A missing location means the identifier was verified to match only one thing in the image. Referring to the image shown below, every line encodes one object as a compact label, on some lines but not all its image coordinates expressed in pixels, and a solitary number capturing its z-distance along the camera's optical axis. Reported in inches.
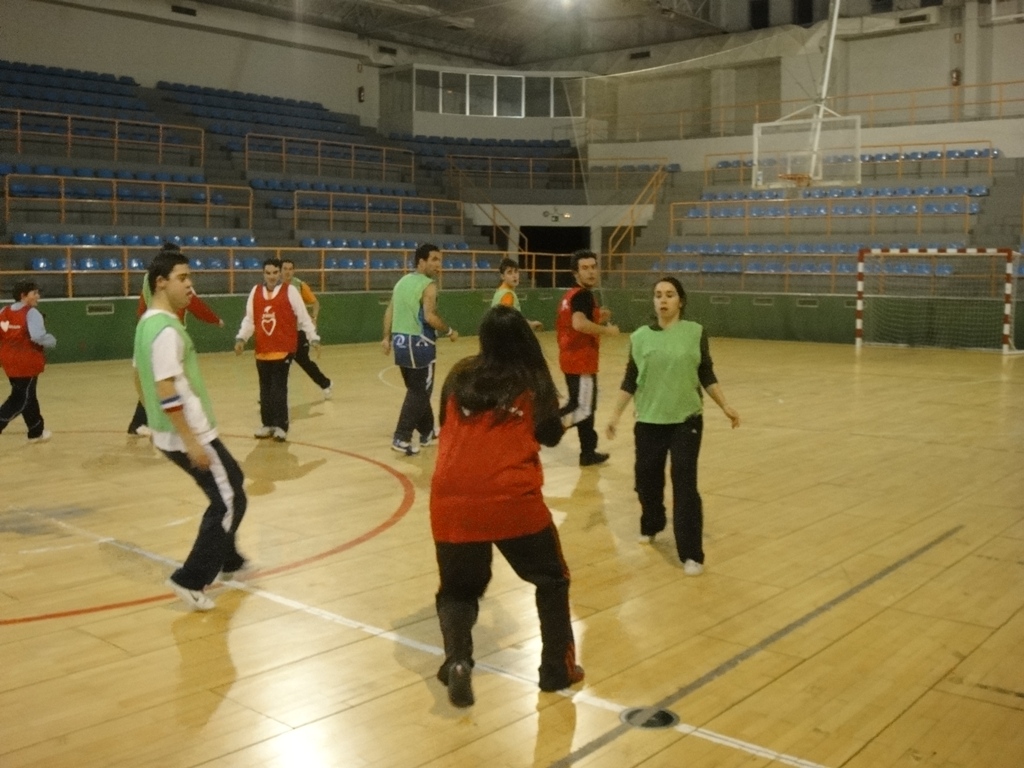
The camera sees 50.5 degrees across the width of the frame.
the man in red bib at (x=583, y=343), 335.9
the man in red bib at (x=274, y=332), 398.6
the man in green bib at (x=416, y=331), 362.0
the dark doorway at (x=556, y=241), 1246.0
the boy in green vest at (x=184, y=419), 203.0
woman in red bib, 161.2
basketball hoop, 837.2
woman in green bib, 240.8
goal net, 830.5
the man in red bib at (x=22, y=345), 388.2
